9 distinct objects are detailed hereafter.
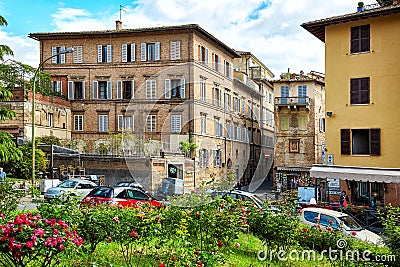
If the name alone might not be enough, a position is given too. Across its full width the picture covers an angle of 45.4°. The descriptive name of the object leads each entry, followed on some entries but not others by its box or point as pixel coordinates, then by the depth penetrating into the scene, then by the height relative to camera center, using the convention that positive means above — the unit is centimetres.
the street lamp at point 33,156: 2526 -21
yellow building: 2533 +285
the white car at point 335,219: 1606 -232
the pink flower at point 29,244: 627 -120
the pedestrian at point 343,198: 2604 -255
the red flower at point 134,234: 860 -147
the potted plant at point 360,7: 2710 +826
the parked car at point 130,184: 2946 -206
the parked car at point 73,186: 2380 -181
